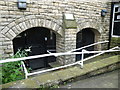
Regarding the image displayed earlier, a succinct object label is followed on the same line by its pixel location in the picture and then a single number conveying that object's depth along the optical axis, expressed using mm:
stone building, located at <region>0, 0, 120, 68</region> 2896
